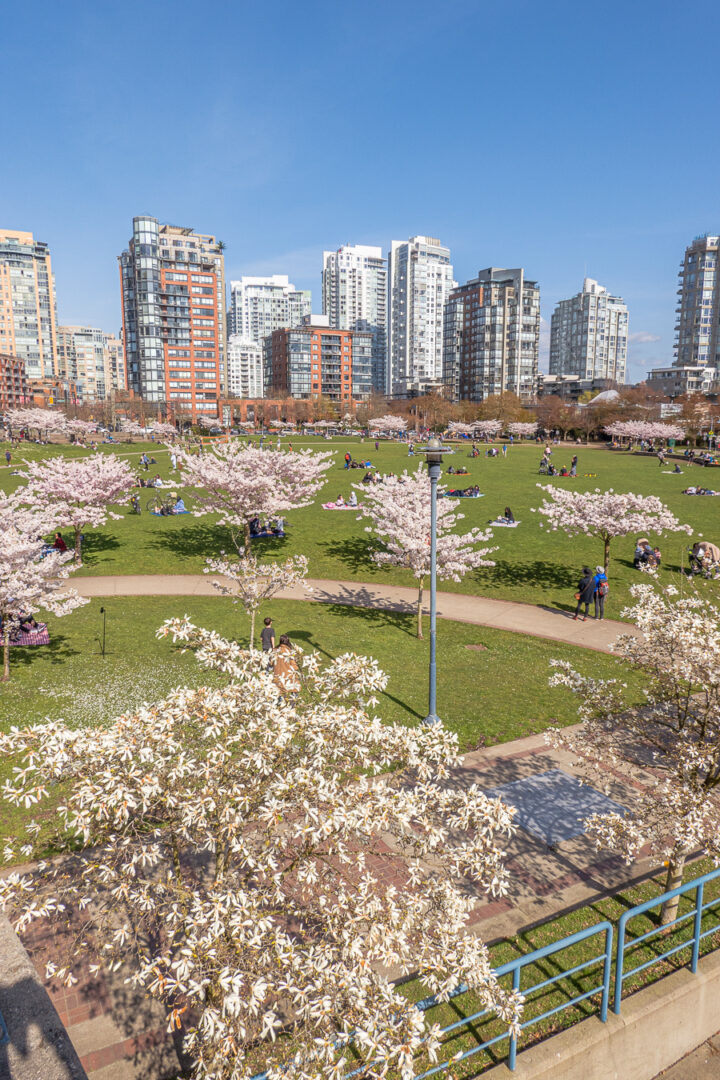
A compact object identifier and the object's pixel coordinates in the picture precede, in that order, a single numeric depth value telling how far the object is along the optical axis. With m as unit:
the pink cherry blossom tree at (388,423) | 110.78
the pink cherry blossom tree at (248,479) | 24.45
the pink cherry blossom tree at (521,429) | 104.44
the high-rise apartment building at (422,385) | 191.12
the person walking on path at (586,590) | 20.72
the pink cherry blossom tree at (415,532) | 18.92
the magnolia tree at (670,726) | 7.27
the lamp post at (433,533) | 12.05
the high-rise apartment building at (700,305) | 176.88
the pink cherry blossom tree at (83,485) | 25.16
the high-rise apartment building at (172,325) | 143.50
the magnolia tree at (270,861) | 4.27
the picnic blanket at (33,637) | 17.28
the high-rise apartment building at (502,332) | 176.88
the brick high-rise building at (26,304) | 178.12
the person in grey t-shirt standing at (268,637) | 14.75
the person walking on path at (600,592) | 20.52
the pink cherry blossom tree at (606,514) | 22.11
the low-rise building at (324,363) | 172.38
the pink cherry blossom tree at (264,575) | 14.44
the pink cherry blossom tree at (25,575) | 14.40
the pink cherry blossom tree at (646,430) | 85.56
